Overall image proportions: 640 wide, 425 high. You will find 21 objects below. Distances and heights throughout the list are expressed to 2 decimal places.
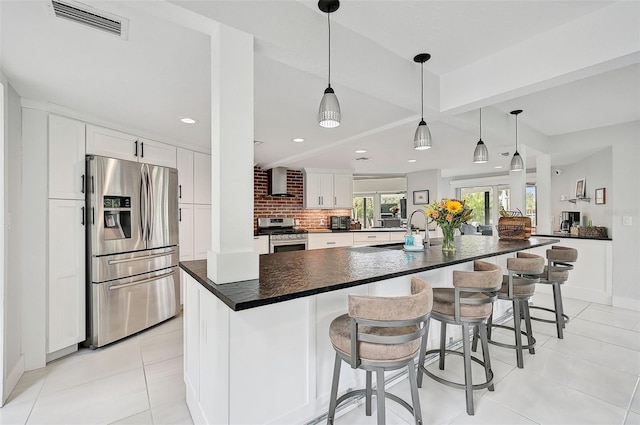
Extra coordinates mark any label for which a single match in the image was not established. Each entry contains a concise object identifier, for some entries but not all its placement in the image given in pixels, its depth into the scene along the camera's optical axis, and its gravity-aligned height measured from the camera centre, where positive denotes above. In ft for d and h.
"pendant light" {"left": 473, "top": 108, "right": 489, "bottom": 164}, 10.19 +1.95
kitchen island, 4.64 -2.18
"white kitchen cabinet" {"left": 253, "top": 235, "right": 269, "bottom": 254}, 17.29 -1.86
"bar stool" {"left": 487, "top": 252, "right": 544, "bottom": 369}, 7.62 -1.99
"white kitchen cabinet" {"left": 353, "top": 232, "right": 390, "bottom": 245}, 20.47 -1.85
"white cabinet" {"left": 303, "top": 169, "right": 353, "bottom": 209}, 20.47 +1.50
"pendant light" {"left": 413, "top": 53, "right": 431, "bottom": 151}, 7.67 +1.98
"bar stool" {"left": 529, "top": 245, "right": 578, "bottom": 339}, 9.48 -2.04
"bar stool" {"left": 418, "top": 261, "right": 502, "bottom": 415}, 6.00 -2.02
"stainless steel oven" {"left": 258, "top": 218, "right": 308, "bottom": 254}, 17.95 -1.43
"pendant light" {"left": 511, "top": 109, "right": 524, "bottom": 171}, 11.76 +1.89
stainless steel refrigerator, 9.27 -1.19
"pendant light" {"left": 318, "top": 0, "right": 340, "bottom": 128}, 5.63 +2.00
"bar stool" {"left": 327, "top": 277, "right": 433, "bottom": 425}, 4.42 -1.98
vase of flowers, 8.39 -0.13
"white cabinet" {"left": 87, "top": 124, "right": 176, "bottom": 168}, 9.60 +2.26
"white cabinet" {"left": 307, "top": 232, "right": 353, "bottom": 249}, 19.26 -1.88
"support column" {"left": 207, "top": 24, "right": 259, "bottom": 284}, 4.82 +0.89
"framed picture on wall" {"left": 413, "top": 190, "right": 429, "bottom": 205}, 22.31 +1.03
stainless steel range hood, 18.67 +1.85
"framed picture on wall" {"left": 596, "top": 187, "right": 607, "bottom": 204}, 14.82 +0.73
